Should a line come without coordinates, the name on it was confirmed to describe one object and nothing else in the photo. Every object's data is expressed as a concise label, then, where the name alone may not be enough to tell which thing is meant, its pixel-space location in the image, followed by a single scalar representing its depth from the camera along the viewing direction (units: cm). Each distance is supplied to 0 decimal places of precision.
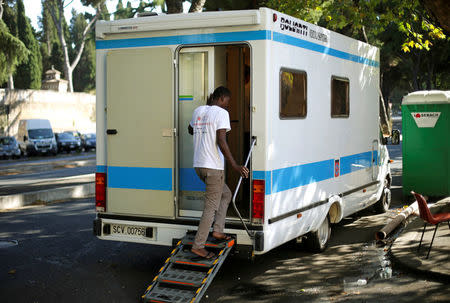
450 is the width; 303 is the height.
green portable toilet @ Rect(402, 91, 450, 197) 1200
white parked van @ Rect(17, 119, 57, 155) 3428
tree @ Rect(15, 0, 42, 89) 5250
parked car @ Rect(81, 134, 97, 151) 4003
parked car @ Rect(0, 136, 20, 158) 3253
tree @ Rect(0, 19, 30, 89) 2600
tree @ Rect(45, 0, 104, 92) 4853
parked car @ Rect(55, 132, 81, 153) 3759
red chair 708
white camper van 627
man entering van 618
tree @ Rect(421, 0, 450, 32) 619
